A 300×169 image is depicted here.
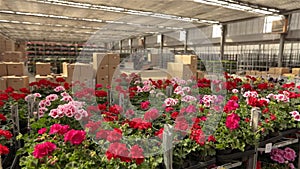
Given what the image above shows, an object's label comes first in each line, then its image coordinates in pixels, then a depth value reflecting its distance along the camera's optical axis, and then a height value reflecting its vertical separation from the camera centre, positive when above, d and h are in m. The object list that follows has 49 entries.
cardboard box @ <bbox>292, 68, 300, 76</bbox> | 7.82 -0.18
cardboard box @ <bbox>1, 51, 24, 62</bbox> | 7.35 +0.23
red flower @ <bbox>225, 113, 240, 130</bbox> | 1.29 -0.35
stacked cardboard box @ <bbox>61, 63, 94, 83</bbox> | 5.17 -0.18
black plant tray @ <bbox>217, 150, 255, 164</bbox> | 1.28 -0.58
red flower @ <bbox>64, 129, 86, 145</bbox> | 0.99 -0.35
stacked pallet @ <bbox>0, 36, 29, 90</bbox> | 4.66 -0.31
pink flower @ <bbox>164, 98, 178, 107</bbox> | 1.74 -0.31
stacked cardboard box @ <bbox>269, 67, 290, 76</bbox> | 8.09 -0.19
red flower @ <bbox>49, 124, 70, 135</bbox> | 1.08 -0.34
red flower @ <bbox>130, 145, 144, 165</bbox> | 0.95 -0.41
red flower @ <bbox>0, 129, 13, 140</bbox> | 1.14 -0.39
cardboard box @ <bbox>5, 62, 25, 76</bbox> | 5.07 -0.14
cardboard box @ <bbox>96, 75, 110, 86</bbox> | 4.91 -0.35
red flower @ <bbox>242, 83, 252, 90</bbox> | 2.55 -0.26
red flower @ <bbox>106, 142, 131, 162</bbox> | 0.95 -0.41
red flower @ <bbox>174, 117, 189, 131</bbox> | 1.20 -0.35
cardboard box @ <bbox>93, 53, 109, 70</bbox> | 4.89 +0.13
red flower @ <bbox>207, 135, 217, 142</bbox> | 1.24 -0.44
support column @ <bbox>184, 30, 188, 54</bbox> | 12.01 +1.49
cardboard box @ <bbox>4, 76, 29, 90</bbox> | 4.71 -0.42
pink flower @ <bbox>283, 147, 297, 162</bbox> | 1.80 -0.78
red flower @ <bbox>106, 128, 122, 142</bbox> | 1.06 -0.37
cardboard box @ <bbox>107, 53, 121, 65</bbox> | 4.97 +0.14
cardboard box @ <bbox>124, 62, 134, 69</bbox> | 12.97 -0.02
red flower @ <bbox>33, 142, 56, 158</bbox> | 0.91 -0.38
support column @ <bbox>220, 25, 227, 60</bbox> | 9.86 +1.32
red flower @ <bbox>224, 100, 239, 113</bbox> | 1.55 -0.31
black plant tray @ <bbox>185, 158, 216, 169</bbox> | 1.18 -0.58
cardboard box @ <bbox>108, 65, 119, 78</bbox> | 4.97 -0.11
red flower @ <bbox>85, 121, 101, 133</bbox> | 1.21 -0.37
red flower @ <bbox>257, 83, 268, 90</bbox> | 2.51 -0.24
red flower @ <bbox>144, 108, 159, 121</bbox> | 1.36 -0.33
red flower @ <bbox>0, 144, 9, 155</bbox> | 0.95 -0.40
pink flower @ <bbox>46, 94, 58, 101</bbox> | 1.69 -0.28
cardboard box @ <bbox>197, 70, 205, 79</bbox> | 6.94 -0.29
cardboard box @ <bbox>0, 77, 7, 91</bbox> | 4.54 -0.46
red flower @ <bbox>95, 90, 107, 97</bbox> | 2.00 -0.28
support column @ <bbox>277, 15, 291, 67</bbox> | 8.26 +0.82
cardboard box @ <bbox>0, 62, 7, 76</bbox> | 4.94 -0.14
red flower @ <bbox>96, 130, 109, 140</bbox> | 1.15 -0.39
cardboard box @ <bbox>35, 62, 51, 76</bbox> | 6.44 -0.16
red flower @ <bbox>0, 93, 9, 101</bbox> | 1.88 -0.31
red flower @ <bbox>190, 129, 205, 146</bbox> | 1.18 -0.41
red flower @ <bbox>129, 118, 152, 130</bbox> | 1.23 -0.36
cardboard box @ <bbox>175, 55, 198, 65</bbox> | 6.31 +0.18
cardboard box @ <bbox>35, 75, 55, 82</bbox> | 5.42 -0.38
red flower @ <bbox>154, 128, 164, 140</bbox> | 1.14 -0.39
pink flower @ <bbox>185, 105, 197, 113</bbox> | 1.52 -0.33
